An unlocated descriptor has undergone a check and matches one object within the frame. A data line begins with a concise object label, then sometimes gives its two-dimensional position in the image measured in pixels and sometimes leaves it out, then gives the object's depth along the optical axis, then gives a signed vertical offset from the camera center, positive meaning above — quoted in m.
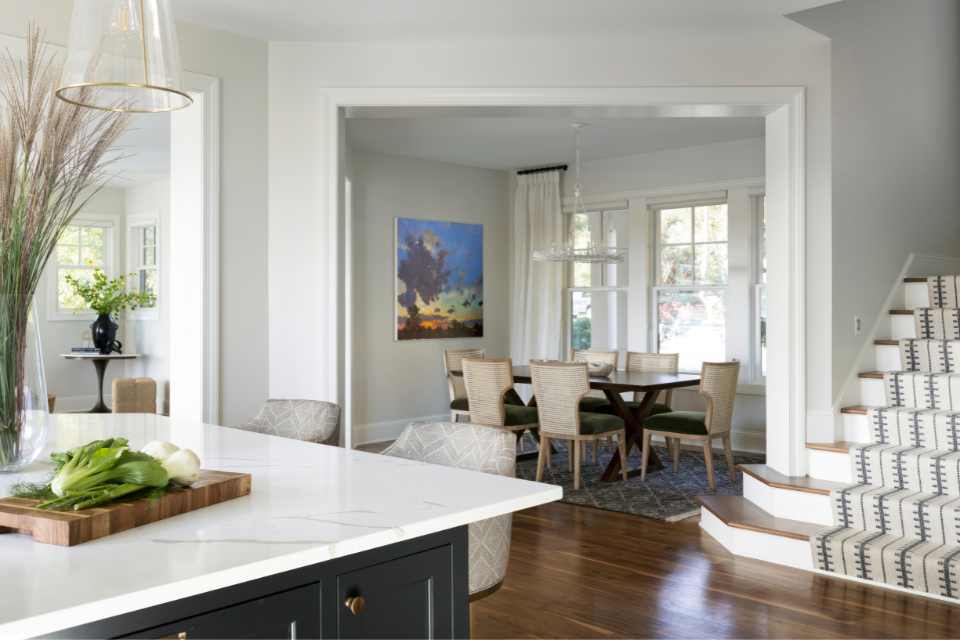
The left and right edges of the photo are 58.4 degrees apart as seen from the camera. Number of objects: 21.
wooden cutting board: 1.43 -0.34
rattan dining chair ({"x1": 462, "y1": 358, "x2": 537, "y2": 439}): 6.45 -0.56
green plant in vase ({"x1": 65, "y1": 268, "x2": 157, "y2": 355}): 9.61 +0.23
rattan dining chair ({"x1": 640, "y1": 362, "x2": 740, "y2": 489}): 6.04 -0.72
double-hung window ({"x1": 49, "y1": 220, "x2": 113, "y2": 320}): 10.26 +0.77
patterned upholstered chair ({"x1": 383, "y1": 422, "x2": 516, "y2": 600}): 2.12 -0.40
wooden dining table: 6.18 -0.48
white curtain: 9.00 +0.49
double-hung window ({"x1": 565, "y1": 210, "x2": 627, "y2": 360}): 8.80 +0.30
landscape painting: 8.53 +0.43
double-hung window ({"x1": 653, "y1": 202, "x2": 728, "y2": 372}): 8.12 +0.37
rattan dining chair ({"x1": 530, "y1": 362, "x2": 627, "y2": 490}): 6.06 -0.65
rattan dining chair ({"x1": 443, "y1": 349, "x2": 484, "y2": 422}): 7.32 -0.49
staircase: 3.86 -0.84
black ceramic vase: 9.66 -0.13
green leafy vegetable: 1.50 -0.28
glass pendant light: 1.74 +0.56
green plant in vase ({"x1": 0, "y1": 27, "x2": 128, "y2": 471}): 1.77 +0.25
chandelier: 7.43 +0.59
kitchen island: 1.22 -0.38
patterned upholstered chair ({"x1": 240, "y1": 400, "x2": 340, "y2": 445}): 3.24 -0.38
